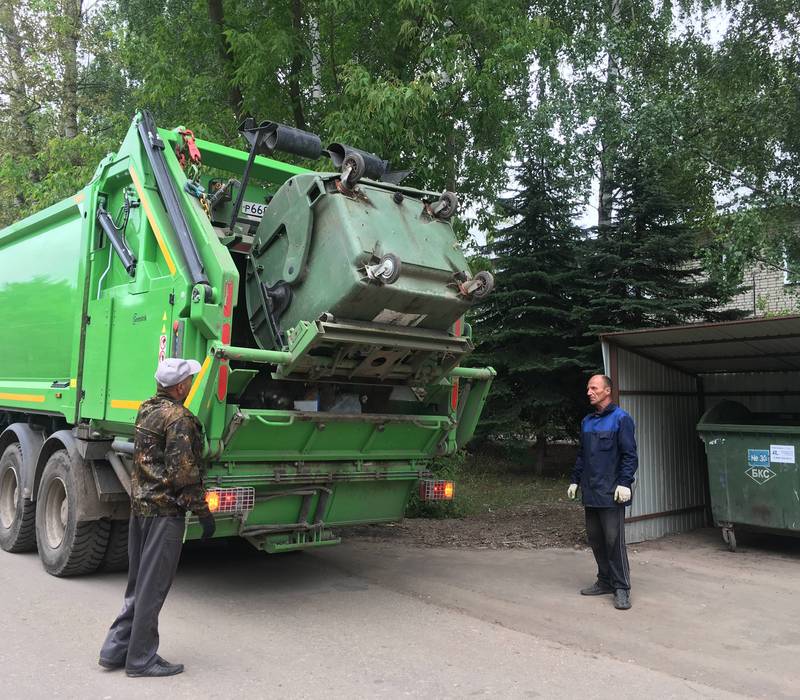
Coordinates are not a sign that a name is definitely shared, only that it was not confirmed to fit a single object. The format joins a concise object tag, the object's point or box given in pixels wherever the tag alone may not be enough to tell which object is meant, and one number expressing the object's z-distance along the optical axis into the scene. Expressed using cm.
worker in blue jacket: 541
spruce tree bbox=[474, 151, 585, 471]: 1166
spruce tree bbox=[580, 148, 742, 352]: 1124
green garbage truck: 448
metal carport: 767
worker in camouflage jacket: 368
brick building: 1560
